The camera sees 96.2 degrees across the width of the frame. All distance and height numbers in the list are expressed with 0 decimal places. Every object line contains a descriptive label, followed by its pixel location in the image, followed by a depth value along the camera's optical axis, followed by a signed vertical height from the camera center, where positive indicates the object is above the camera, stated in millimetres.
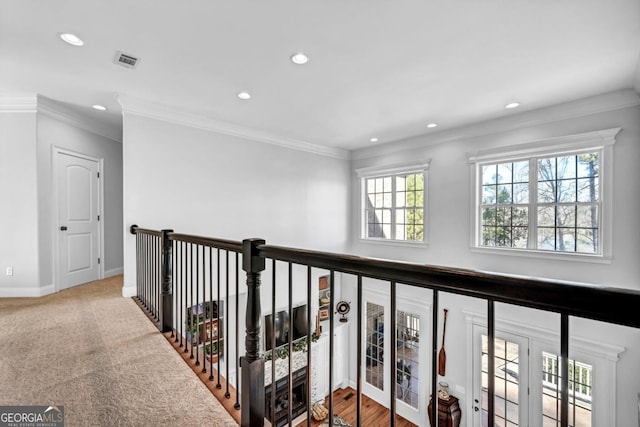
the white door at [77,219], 4008 -128
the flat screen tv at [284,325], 5564 -2385
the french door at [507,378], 4023 -2469
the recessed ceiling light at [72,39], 2328 +1426
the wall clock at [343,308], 6305 -2176
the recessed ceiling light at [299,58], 2645 +1434
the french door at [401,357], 5219 -2961
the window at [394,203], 5488 +138
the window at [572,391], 3602 -2366
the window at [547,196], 3619 +190
